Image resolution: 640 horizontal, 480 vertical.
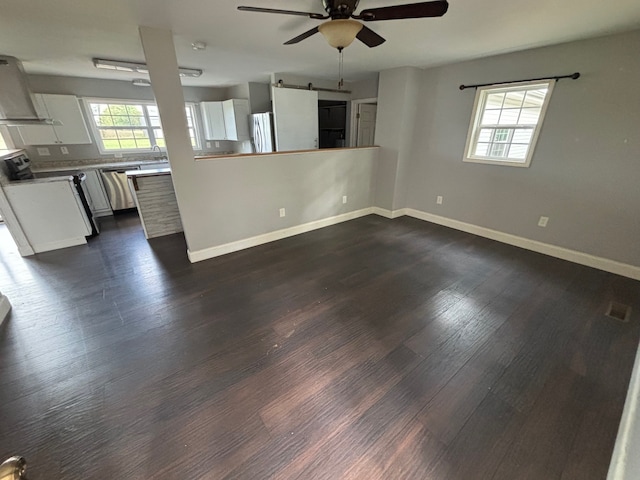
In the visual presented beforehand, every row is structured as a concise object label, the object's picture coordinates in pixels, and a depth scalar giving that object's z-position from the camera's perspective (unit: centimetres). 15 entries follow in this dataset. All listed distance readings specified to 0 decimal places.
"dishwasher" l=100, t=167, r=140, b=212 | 466
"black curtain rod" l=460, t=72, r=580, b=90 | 277
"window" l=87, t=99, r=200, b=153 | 496
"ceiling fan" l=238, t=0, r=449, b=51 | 158
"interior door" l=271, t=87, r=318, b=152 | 450
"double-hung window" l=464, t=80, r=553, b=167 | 317
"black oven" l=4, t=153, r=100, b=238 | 338
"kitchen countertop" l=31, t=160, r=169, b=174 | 445
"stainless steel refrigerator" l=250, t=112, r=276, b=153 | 485
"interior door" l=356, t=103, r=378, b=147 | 545
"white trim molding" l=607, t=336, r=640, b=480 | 109
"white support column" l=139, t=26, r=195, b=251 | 240
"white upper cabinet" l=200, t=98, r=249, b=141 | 535
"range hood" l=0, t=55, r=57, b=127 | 324
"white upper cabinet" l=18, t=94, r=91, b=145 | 424
